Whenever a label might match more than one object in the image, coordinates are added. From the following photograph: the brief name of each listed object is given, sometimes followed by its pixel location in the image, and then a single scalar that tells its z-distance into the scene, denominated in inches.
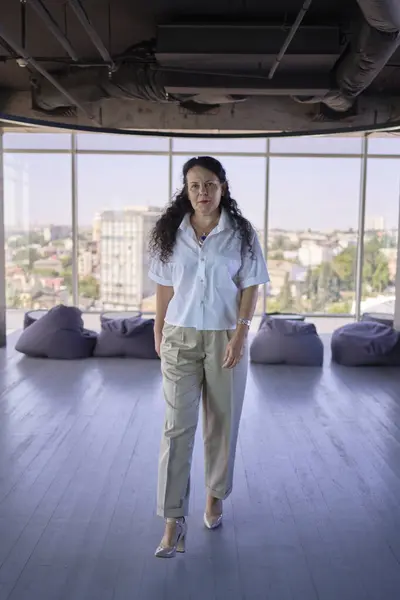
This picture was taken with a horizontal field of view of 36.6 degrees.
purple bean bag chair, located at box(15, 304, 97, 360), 267.9
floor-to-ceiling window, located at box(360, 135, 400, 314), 439.2
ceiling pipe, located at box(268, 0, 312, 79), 149.9
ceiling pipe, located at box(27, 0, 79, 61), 151.9
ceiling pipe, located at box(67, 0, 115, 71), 155.8
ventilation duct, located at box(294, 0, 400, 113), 142.6
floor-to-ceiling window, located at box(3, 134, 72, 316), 436.8
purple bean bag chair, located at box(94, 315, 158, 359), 272.2
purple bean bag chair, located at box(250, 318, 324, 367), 262.1
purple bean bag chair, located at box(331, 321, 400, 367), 261.6
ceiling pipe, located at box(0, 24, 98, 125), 173.6
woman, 98.8
